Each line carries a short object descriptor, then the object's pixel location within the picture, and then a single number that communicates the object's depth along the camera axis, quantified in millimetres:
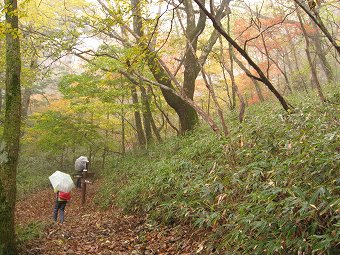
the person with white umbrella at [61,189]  8367
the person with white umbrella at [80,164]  13178
